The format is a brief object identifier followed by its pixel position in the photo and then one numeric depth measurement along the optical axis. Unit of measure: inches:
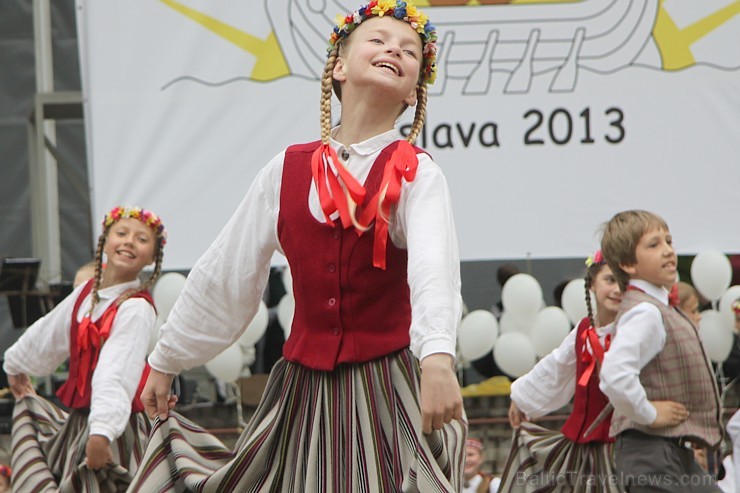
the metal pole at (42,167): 565.2
